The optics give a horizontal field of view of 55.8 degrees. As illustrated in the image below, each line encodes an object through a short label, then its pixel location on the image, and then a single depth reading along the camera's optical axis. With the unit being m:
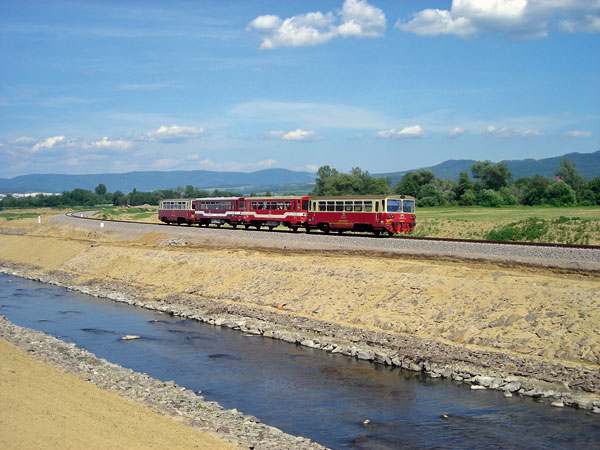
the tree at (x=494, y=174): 120.81
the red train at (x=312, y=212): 41.94
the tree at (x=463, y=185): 103.50
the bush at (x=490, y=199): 90.25
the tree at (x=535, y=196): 90.22
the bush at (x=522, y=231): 45.63
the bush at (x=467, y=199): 94.81
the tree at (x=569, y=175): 124.06
